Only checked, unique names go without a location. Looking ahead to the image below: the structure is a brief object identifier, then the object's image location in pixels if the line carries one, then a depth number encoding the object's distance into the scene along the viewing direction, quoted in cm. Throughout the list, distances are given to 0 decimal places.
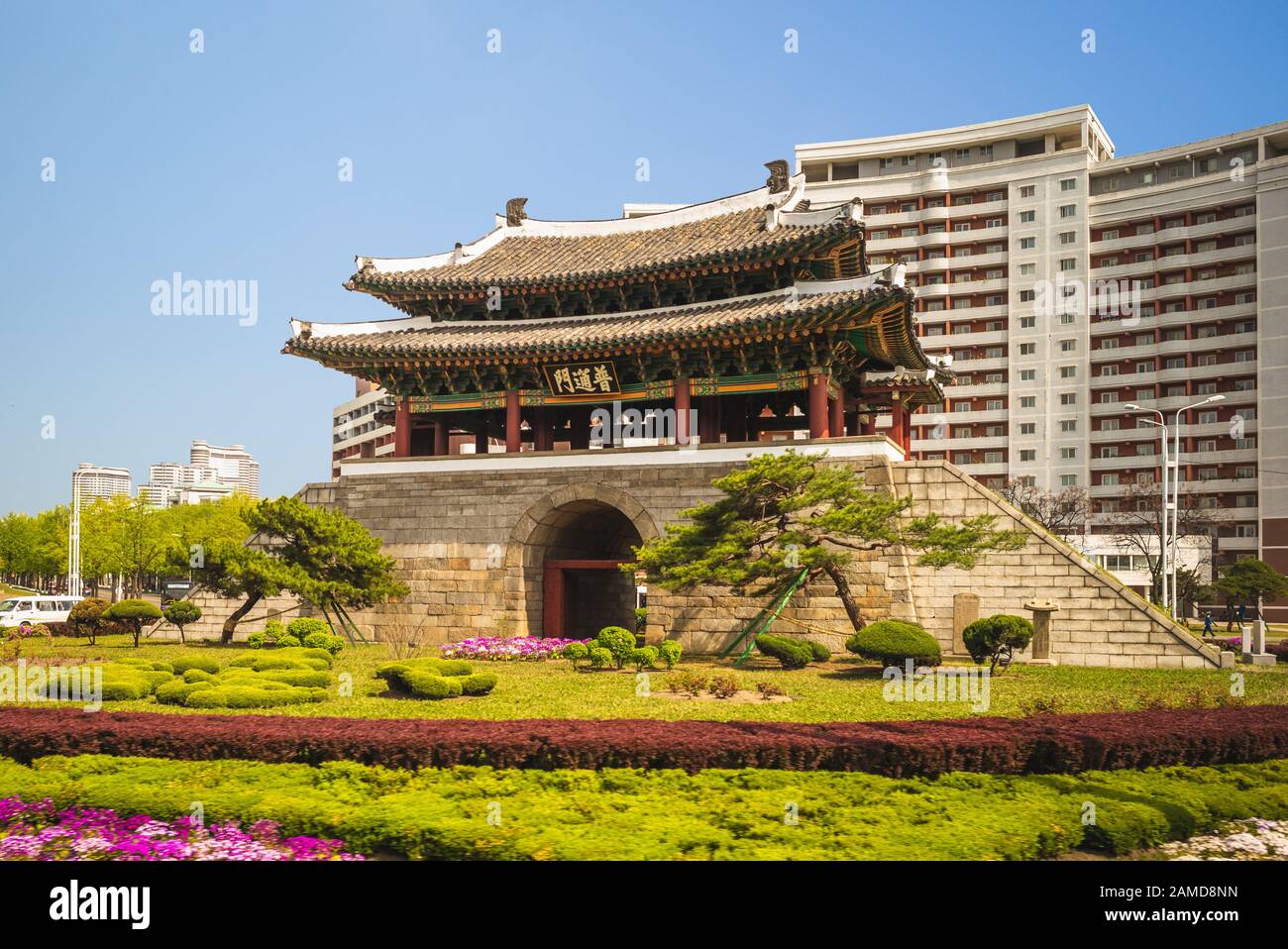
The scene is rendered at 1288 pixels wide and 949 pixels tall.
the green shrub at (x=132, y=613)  2603
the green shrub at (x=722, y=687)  1712
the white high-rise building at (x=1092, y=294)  5788
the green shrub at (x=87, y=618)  2653
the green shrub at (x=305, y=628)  2339
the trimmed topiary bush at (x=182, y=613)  2656
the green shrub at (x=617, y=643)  2047
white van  3362
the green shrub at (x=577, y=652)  2134
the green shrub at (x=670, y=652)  2033
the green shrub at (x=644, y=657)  2034
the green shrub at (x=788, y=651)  2084
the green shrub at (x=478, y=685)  1720
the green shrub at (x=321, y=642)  2258
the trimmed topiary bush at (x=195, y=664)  1788
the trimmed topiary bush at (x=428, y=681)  1678
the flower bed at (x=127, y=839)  884
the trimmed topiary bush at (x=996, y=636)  1942
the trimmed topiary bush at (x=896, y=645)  1939
